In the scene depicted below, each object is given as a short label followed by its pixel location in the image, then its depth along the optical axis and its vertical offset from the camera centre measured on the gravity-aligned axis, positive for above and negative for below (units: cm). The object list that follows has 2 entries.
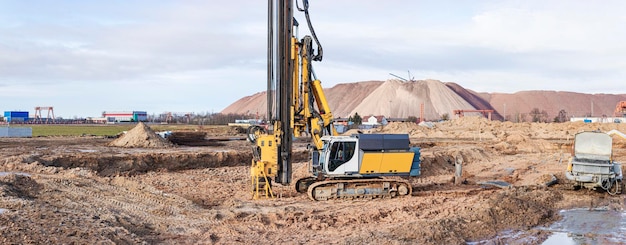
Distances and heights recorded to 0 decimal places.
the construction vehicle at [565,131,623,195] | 1856 -151
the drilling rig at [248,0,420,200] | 1717 -81
